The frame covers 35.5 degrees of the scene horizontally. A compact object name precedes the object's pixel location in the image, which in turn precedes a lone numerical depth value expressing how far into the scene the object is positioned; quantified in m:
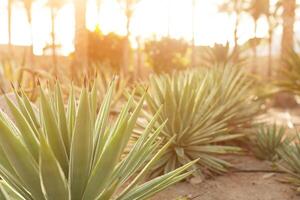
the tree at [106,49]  18.38
